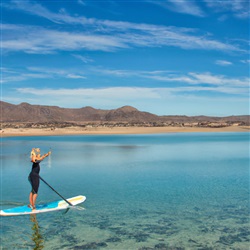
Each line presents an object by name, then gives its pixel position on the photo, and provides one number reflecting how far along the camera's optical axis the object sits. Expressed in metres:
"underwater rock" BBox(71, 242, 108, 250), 9.58
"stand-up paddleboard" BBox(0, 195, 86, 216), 11.66
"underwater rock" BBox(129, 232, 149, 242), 10.02
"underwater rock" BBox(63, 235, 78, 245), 9.99
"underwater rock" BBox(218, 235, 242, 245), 9.75
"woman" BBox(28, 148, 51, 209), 11.37
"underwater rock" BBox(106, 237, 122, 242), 10.03
